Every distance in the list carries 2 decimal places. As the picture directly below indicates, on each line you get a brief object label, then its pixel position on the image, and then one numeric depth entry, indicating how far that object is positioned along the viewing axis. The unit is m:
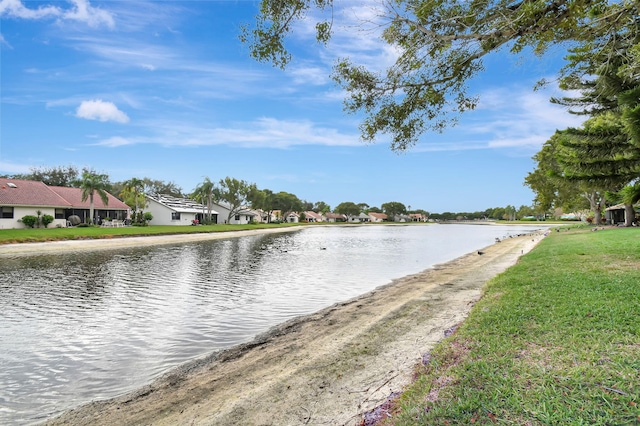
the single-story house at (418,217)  161.81
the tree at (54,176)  62.50
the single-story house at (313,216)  124.69
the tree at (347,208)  142.88
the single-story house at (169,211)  57.06
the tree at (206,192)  62.56
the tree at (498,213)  152.36
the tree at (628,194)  12.91
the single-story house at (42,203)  32.38
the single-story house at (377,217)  150.27
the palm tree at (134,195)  55.07
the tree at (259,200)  72.25
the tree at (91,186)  38.50
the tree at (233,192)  66.81
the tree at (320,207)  140.62
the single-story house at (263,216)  93.54
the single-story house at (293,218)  112.14
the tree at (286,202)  94.62
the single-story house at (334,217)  137.88
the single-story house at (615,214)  41.34
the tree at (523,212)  132.88
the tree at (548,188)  38.81
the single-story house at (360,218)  146.10
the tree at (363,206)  160.32
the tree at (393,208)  158.88
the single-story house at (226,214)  73.94
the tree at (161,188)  89.75
